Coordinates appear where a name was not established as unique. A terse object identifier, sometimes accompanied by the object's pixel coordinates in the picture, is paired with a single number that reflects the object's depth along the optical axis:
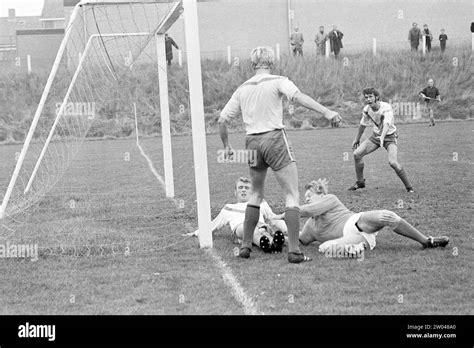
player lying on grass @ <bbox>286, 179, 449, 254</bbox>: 6.56
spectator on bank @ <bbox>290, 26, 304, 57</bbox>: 29.86
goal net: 7.90
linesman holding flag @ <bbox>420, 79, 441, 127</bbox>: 25.81
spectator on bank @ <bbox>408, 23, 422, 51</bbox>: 29.52
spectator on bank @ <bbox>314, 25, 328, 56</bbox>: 29.95
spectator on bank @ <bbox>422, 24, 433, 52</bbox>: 29.80
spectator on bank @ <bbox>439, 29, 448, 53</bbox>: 29.39
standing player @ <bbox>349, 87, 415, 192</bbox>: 10.68
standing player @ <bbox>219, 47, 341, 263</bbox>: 6.45
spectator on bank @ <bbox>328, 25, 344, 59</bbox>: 29.81
